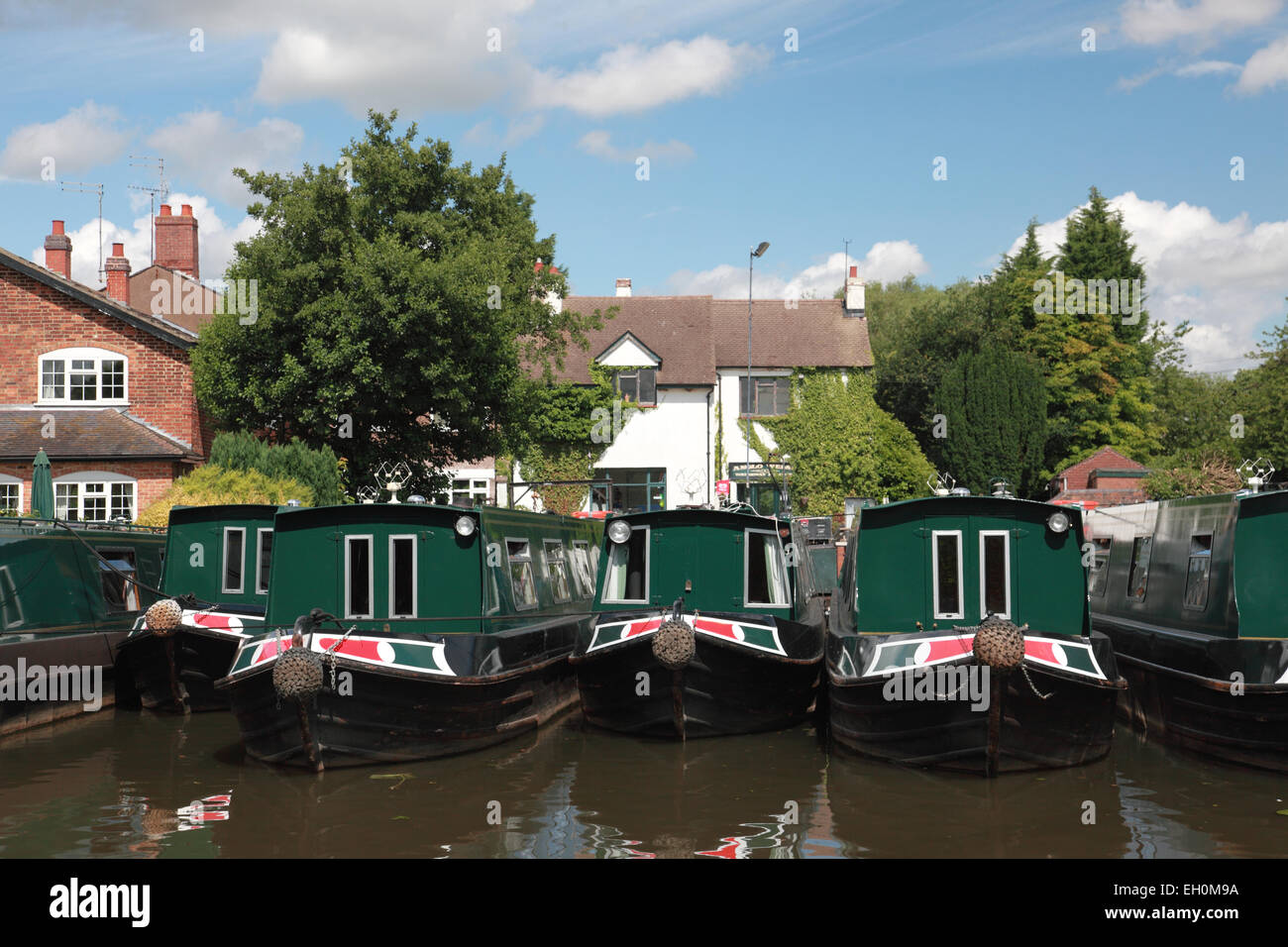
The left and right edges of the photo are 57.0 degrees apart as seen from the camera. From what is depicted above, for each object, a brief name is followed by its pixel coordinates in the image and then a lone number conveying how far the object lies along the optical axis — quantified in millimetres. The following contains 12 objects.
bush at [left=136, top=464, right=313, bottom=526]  20469
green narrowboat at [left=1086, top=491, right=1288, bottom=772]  10828
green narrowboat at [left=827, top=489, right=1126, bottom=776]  10719
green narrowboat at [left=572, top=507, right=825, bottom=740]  12820
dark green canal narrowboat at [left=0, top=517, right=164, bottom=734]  13539
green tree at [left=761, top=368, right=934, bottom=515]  41469
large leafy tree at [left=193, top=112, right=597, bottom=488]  24406
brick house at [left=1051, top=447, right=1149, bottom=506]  39000
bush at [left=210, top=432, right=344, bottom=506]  22516
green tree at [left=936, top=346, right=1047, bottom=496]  44906
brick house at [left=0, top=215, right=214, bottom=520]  27250
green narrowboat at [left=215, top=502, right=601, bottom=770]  11250
